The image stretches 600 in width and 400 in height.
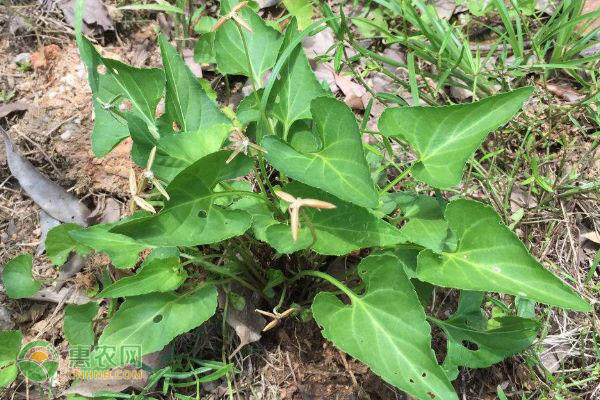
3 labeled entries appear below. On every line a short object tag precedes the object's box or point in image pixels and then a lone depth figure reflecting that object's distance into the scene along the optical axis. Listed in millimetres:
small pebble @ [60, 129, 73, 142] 394
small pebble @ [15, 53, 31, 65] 415
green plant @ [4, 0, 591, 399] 286
